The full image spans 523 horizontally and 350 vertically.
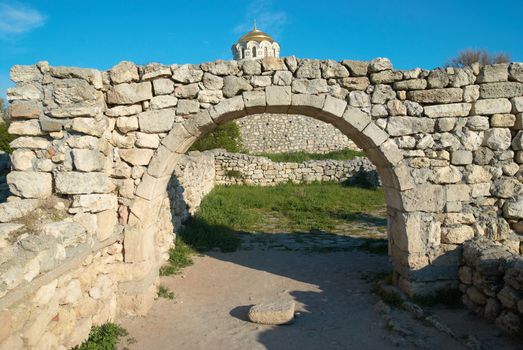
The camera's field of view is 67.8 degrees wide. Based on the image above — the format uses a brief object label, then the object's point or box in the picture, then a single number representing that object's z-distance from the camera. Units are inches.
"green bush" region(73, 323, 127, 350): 156.6
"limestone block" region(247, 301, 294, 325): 187.5
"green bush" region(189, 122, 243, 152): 857.5
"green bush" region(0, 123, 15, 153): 445.7
